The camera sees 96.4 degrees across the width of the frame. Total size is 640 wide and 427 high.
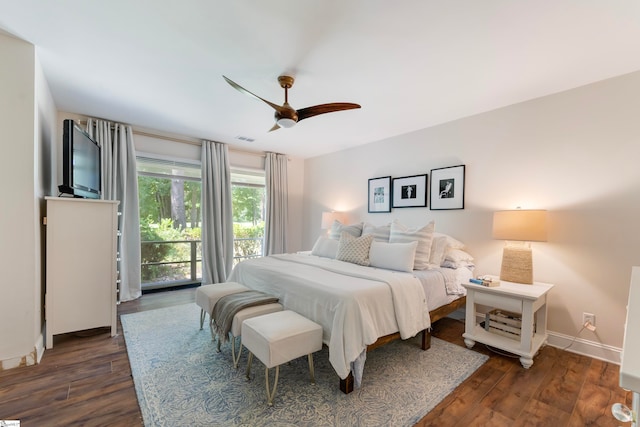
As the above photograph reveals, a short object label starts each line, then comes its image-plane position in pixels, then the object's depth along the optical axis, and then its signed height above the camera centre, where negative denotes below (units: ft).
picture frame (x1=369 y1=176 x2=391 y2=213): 14.40 +0.82
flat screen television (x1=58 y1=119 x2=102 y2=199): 8.63 +1.51
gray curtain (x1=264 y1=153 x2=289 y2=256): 18.25 +0.31
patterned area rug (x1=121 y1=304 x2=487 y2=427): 5.87 -4.23
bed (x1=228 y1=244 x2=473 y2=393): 6.69 -2.47
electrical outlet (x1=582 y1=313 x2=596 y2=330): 8.59 -3.27
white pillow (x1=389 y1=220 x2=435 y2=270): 10.02 -1.06
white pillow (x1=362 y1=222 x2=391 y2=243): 11.76 -0.92
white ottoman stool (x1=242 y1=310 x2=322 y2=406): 6.13 -2.89
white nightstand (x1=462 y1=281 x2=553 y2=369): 7.92 -3.03
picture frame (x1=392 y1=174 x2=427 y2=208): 13.00 +0.89
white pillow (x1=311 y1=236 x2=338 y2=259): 12.33 -1.68
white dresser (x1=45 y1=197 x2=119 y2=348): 8.56 -1.77
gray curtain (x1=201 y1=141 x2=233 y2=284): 15.52 -0.36
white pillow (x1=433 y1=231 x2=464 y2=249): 11.23 -1.29
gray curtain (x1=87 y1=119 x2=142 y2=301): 12.84 +1.01
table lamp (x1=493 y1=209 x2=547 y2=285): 8.62 -0.76
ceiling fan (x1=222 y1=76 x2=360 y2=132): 8.31 +2.97
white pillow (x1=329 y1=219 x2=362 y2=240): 12.81 -0.90
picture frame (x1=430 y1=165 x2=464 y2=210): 11.72 +0.95
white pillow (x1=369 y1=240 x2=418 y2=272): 9.58 -1.57
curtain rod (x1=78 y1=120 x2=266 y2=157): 13.78 +3.73
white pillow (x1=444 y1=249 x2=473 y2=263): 10.64 -1.72
